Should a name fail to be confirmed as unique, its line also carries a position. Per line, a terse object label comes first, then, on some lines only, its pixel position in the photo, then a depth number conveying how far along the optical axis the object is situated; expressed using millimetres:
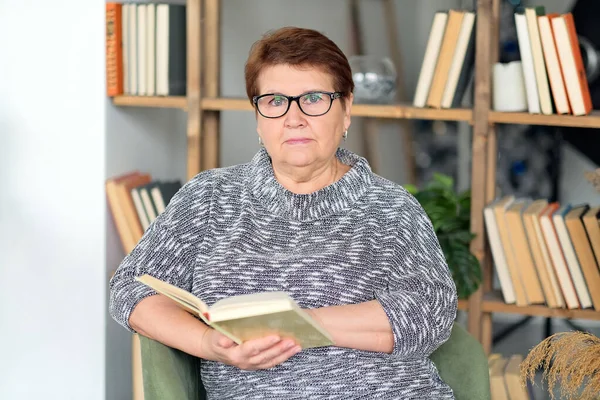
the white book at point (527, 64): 4509
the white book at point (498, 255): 4726
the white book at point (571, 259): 4600
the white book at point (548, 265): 4646
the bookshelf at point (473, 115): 4618
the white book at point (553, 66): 4470
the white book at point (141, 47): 4954
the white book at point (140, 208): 4979
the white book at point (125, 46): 4944
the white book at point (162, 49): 4947
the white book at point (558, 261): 4621
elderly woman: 3050
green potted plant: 4674
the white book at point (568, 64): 4442
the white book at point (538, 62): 4484
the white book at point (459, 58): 4646
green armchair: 2936
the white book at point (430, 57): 4670
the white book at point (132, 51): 4947
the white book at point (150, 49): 4958
